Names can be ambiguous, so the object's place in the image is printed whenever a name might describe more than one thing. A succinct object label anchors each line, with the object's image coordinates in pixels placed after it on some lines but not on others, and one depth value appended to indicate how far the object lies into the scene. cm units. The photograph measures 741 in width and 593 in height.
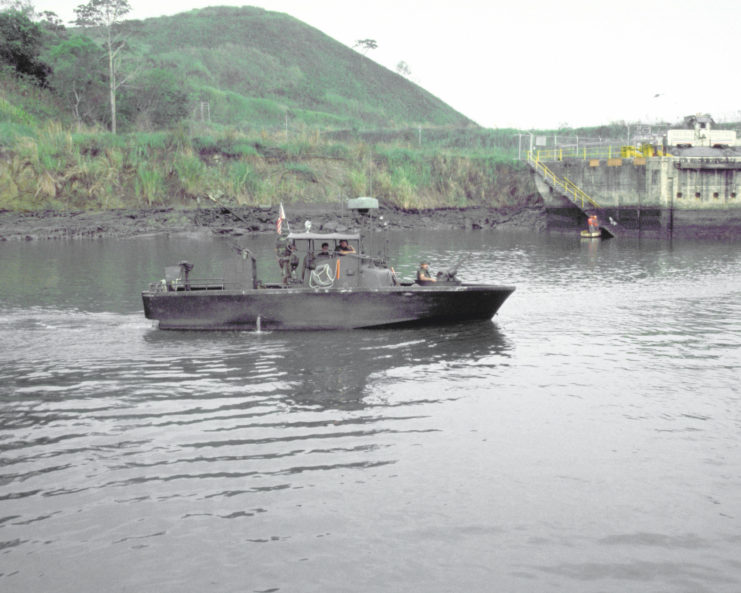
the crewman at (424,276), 2136
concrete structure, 5319
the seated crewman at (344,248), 2070
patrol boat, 2036
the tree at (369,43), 13275
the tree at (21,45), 6719
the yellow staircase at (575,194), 5562
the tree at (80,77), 6588
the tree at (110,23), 6406
